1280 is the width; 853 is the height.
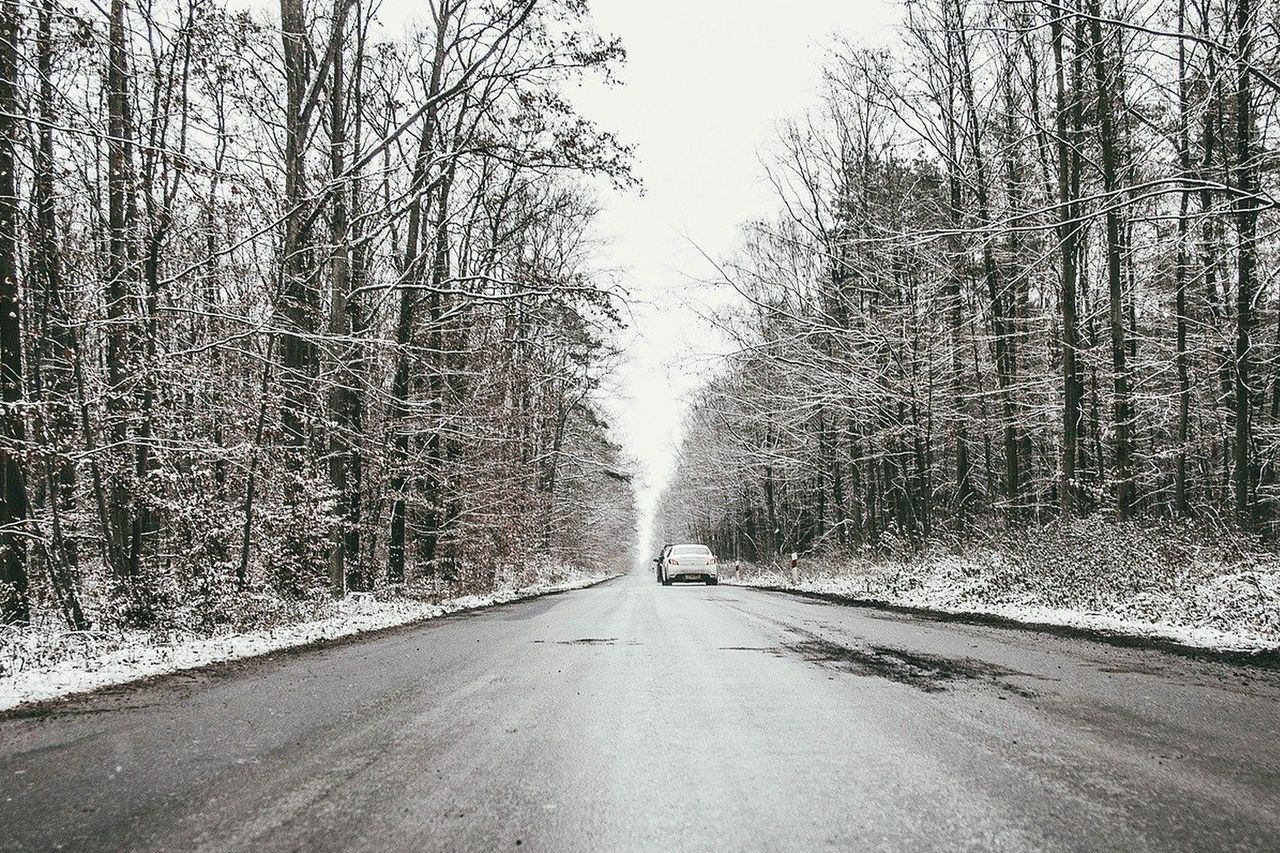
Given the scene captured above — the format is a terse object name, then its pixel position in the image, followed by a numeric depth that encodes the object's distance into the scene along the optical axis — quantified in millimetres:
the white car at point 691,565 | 27422
